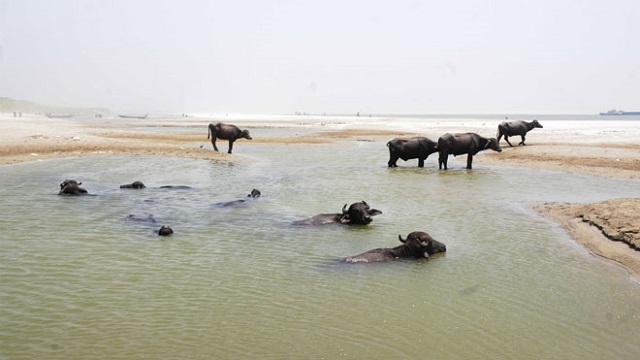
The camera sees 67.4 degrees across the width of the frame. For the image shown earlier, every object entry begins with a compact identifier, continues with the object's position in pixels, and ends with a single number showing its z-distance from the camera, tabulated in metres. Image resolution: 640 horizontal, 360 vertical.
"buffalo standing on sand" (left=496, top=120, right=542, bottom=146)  37.16
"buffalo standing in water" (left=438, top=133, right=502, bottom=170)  25.70
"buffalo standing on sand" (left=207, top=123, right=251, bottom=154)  33.56
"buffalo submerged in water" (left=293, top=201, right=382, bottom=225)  12.41
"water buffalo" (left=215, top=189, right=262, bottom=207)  14.88
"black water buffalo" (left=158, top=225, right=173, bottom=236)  10.98
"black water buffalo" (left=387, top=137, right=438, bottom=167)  26.33
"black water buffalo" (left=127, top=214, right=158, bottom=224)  12.41
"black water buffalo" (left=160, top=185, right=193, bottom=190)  18.28
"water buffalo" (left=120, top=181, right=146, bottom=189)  18.05
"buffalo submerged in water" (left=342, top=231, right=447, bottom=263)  9.48
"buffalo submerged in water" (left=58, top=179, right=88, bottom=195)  16.12
